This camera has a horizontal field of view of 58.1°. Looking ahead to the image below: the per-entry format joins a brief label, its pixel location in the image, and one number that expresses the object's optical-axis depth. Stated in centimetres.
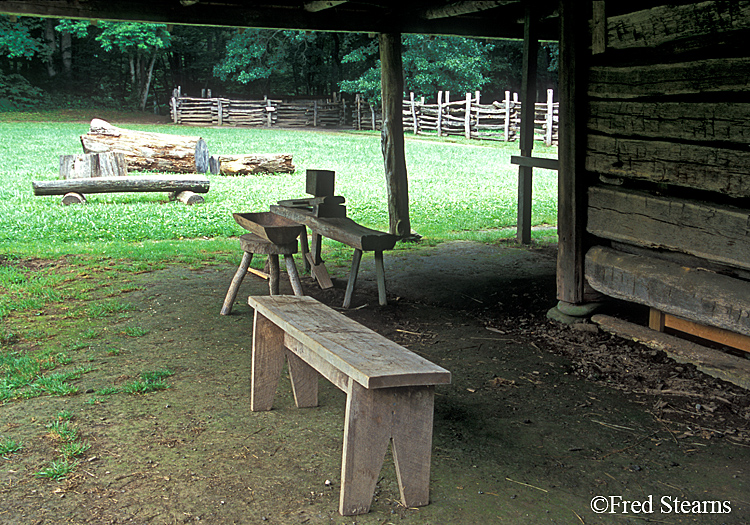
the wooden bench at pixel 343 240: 591
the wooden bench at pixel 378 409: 279
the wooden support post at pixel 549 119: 2608
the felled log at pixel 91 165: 1270
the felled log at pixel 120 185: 1147
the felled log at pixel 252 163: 1605
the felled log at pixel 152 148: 1547
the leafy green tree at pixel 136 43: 3394
